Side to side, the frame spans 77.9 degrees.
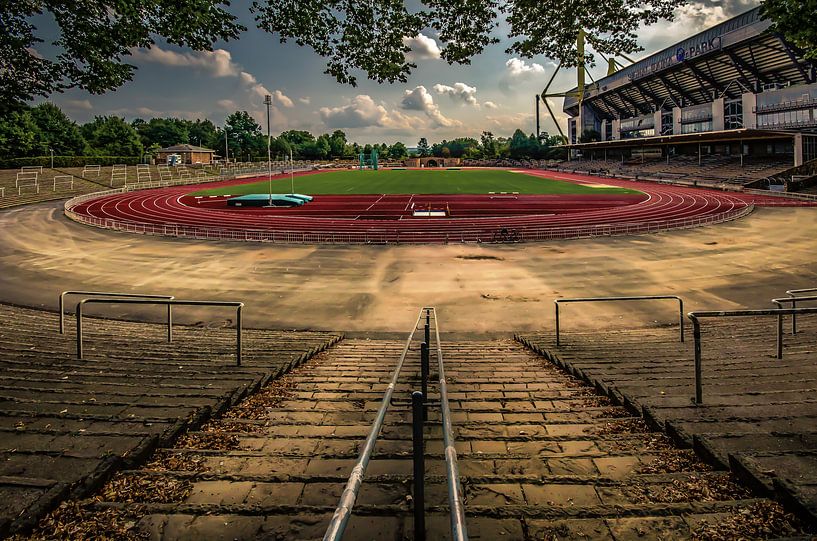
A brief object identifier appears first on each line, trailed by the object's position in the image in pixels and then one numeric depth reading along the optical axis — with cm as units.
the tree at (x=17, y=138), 8612
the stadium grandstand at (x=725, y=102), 6644
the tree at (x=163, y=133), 16825
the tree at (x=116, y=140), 12631
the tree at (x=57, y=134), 10881
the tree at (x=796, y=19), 955
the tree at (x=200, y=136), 19075
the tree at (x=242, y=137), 18612
